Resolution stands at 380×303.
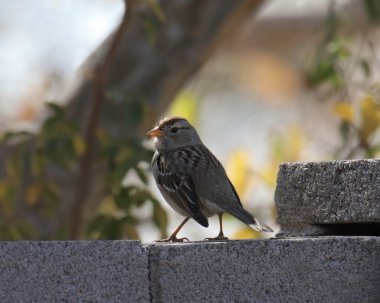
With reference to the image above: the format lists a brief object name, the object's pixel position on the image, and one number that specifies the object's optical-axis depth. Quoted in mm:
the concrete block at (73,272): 5754
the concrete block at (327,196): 6629
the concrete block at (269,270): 6168
